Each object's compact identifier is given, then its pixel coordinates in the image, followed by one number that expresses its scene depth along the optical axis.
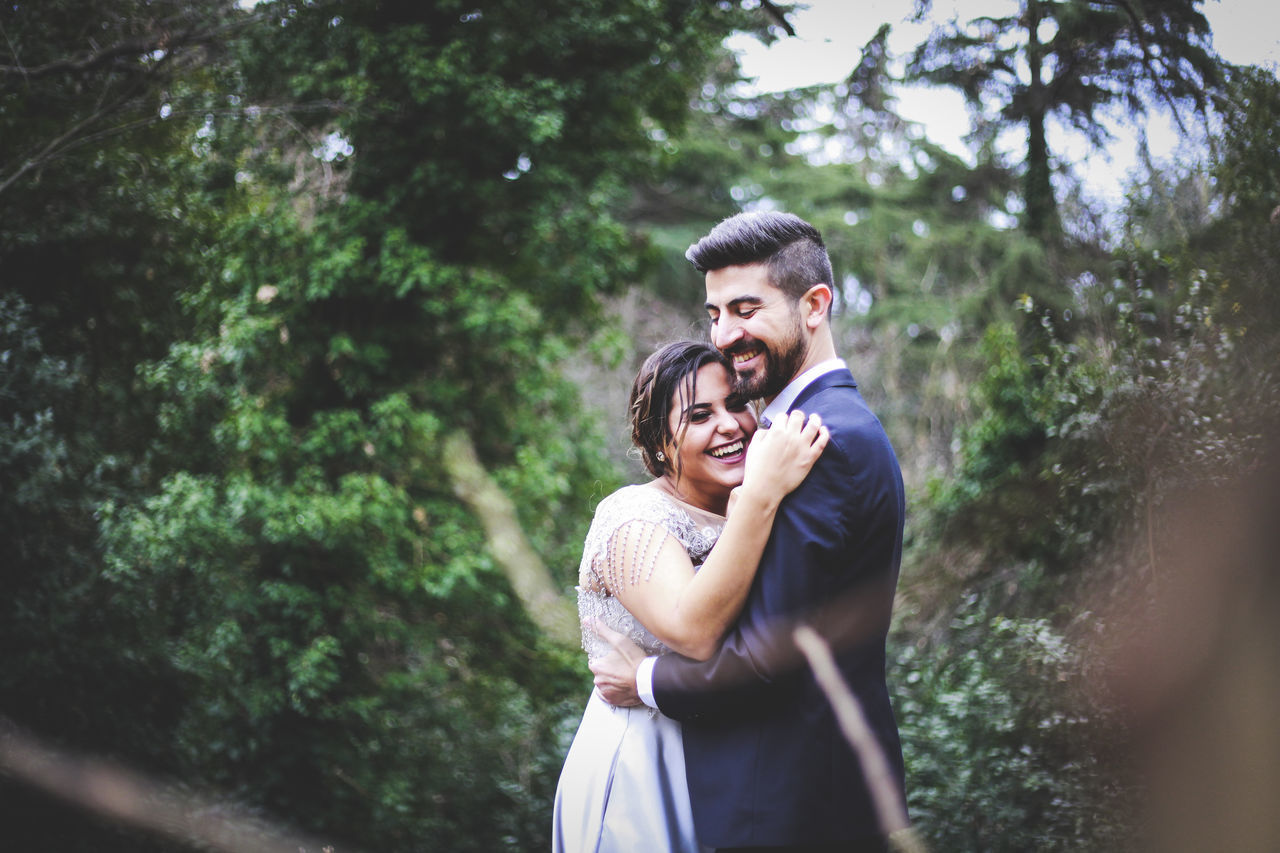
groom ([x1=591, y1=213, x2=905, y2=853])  1.91
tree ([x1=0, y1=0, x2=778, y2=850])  5.91
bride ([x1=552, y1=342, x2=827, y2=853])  1.94
